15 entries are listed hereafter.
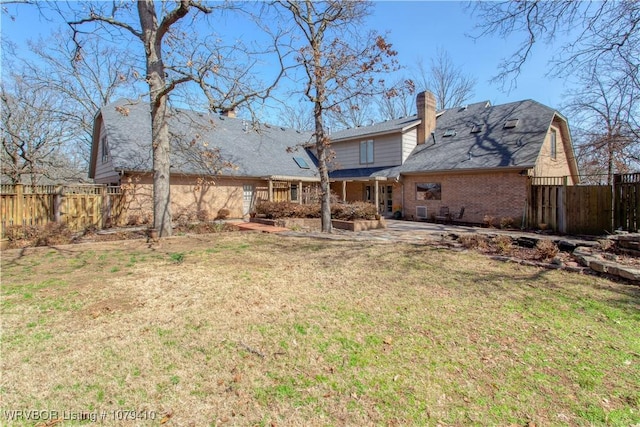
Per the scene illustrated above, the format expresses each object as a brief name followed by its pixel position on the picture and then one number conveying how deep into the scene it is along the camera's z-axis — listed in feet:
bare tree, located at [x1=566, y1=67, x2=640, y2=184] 39.06
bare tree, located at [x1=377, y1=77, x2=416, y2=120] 106.22
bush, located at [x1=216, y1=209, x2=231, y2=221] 56.34
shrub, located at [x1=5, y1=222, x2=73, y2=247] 29.47
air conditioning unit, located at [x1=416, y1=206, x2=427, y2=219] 56.54
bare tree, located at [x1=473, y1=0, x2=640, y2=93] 23.60
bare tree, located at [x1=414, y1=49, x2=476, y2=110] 103.77
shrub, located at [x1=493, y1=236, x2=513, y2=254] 25.66
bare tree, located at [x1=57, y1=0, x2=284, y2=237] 32.32
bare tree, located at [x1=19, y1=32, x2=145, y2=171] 66.19
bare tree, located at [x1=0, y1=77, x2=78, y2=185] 64.44
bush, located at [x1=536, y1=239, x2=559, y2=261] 23.09
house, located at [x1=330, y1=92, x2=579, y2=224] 46.85
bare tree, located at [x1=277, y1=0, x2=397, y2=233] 34.86
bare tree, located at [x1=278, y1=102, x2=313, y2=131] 109.74
